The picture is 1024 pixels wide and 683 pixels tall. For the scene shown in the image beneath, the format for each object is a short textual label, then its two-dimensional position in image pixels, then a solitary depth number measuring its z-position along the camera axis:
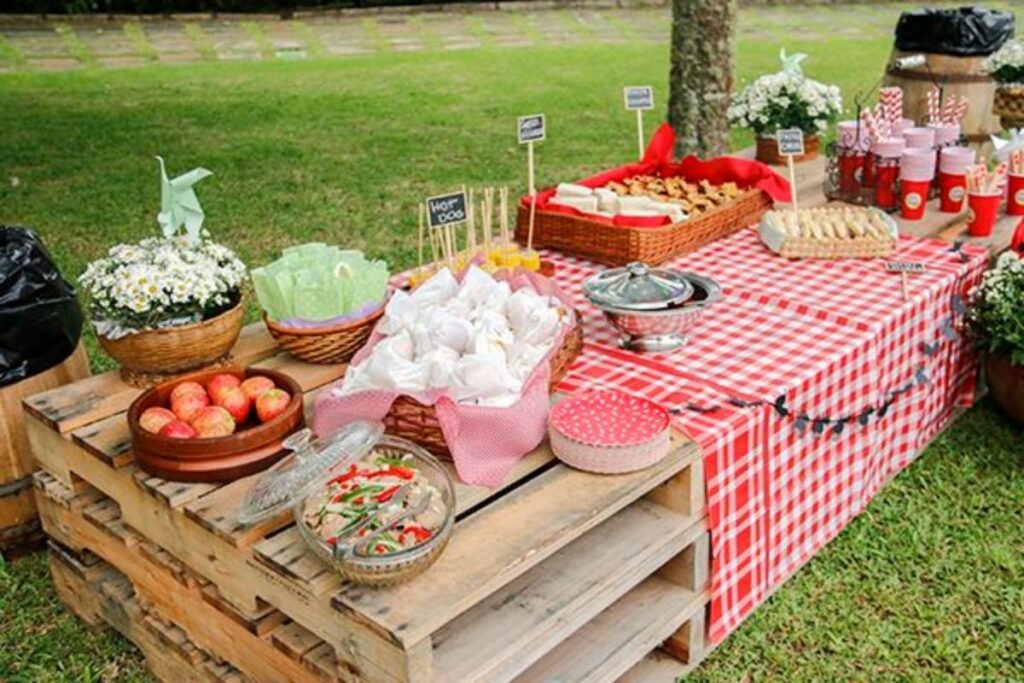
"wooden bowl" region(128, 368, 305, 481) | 2.47
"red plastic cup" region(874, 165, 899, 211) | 4.47
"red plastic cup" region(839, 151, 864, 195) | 4.56
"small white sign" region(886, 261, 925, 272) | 3.69
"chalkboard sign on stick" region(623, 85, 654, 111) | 4.33
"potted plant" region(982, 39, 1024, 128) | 5.02
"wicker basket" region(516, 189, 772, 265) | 3.75
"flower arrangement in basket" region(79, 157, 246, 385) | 2.84
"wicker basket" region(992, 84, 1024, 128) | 5.01
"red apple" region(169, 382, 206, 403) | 2.66
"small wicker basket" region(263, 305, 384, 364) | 3.03
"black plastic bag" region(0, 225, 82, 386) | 3.07
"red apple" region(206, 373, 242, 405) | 2.66
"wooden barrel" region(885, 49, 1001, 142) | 5.37
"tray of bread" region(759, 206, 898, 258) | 3.88
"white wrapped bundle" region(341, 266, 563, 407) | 2.56
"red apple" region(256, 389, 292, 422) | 2.59
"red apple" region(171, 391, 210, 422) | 2.61
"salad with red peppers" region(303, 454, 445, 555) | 2.13
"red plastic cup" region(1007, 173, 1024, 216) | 4.46
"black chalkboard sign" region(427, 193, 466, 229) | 3.24
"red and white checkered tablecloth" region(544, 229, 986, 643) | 2.81
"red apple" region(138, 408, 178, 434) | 2.55
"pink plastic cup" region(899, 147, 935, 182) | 4.30
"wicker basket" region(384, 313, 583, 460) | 2.52
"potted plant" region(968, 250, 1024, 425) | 3.63
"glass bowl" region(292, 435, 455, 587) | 2.06
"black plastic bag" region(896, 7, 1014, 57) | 5.30
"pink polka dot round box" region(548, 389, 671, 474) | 2.47
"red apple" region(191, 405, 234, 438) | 2.54
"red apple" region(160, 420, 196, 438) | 2.50
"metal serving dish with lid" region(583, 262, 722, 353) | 3.11
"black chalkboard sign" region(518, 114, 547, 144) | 3.74
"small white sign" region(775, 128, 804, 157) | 3.92
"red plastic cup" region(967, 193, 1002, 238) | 4.15
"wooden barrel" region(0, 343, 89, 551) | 3.14
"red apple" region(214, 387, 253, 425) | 2.62
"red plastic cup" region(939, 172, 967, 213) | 4.45
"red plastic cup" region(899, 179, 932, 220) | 4.33
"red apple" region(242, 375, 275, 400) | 2.66
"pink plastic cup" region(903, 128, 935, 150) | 4.61
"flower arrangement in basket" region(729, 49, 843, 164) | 5.17
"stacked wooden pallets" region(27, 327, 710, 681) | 2.13
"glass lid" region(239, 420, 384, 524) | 2.24
